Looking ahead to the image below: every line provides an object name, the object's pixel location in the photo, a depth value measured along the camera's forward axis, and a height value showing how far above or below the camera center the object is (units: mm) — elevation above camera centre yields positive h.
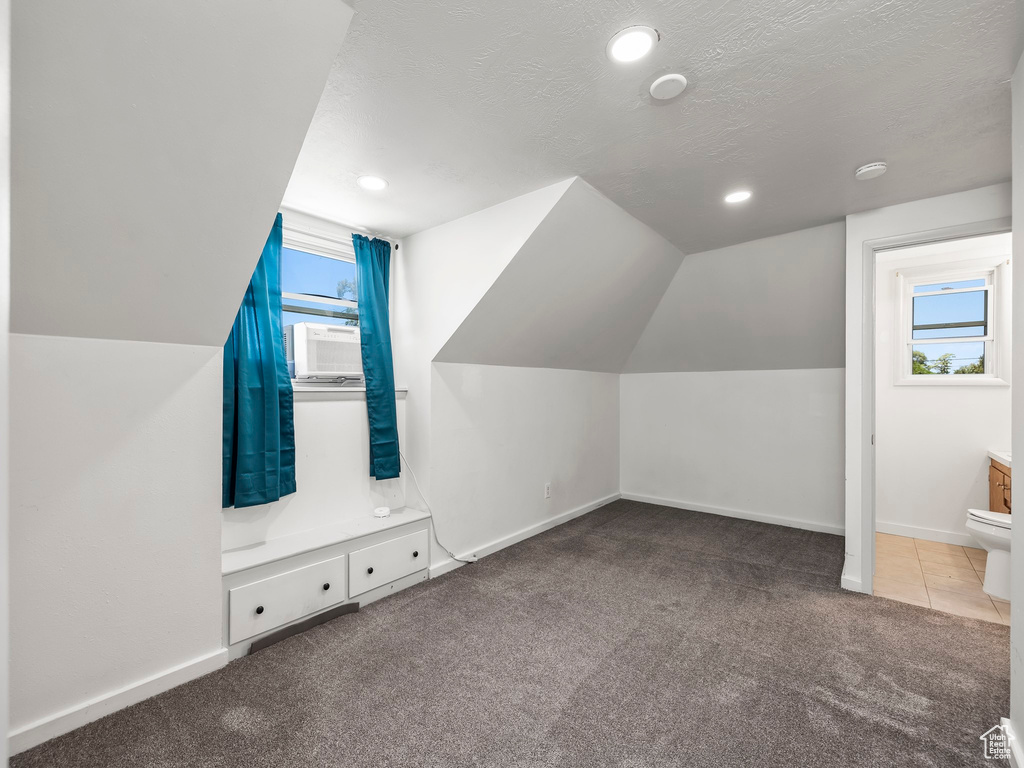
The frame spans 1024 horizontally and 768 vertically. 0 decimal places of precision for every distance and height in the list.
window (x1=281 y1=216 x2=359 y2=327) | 2811 +647
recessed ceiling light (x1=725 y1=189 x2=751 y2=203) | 2621 +1050
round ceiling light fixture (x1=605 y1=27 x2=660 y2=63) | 1444 +1070
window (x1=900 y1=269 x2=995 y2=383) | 3488 +415
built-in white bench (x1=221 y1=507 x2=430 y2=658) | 2119 -971
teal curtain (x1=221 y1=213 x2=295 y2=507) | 2322 -93
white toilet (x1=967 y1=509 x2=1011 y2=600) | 2604 -946
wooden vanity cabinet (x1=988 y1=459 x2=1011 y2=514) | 3004 -708
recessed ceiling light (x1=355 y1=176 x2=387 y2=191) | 2387 +1025
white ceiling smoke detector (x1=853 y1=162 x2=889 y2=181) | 2270 +1032
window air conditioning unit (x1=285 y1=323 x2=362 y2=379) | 2670 +182
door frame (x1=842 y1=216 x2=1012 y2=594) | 2727 -197
